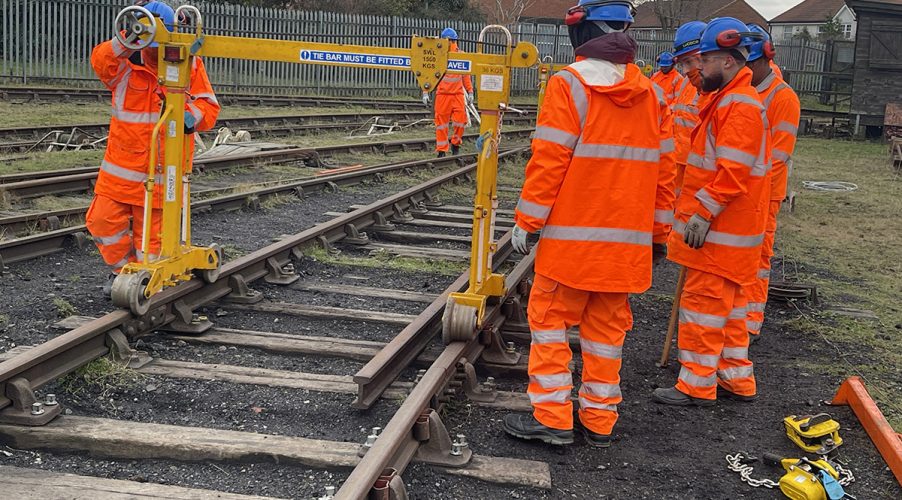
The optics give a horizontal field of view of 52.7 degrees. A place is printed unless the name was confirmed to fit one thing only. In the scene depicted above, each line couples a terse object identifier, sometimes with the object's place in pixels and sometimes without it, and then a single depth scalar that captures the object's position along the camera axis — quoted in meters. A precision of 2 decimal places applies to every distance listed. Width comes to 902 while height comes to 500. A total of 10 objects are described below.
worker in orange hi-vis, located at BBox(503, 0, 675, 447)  4.12
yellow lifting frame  5.36
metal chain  4.11
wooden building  26.11
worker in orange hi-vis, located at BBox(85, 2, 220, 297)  5.80
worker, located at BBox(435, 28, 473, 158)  14.84
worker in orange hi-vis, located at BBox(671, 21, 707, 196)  6.29
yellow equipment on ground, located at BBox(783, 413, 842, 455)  4.43
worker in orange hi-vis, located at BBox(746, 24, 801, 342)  5.73
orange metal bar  4.25
